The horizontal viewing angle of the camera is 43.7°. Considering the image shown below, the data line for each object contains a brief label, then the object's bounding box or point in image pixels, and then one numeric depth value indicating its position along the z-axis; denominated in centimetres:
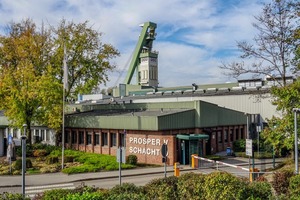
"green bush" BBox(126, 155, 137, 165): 3266
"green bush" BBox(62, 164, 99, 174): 2916
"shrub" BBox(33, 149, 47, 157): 3961
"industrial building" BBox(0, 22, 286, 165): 3400
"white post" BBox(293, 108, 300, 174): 2009
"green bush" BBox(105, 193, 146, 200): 1166
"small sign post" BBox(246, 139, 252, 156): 2308
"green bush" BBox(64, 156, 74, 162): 3461
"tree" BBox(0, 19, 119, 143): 4019
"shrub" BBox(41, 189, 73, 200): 1213
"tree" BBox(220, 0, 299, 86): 2752
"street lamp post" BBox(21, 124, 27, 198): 1838
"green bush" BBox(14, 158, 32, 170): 3027
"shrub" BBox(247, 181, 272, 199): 1255
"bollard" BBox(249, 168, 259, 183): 2150
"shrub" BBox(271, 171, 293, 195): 1614
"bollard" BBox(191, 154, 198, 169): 3178
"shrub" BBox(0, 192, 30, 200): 1160
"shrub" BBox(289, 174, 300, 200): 1427
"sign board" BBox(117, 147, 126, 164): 2097
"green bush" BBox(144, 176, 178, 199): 1315
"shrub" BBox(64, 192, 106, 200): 1075
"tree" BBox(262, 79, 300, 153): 2553
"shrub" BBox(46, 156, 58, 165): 3377
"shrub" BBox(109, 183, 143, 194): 1313
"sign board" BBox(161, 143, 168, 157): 2284
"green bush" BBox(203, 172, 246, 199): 1209
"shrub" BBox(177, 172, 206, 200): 1271
